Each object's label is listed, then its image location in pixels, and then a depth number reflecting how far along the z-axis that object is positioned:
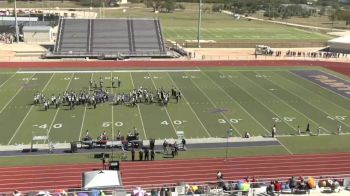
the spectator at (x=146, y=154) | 25.39
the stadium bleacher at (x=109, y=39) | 60.69
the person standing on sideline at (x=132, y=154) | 25.48
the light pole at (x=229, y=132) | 28.02
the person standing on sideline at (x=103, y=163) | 23.91
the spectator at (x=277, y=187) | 19.52
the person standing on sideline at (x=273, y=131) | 29.78
